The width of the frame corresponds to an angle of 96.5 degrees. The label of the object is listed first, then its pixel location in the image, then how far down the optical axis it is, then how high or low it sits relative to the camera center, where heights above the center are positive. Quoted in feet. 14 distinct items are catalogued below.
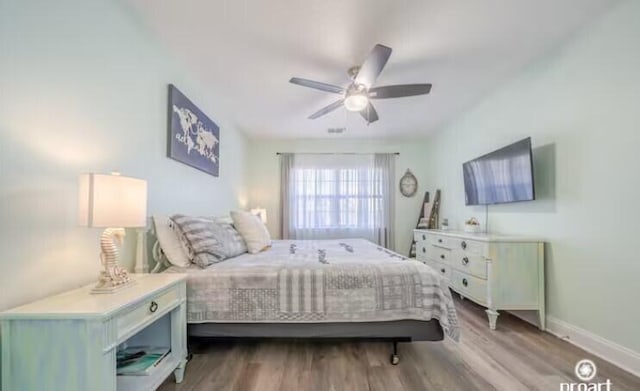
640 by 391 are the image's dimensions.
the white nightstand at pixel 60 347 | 3.44 -1.77
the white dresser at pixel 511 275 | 8.11 -2.09
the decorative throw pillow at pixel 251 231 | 8.84 -0.95
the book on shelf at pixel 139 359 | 4.65 -2.76
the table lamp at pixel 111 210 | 4.05 -0.13
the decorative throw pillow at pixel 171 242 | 6.56 -0.95
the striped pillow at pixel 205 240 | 6.65 -0.93
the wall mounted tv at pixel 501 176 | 8.40 +0.88
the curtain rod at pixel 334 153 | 16.92 +2.90
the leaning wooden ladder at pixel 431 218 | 15.96 -0.92
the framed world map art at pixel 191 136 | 7.90 +2.12
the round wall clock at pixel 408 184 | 17.12 +1.07
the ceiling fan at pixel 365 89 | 7.34 +3.23
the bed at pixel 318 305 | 6.13 -2.22
